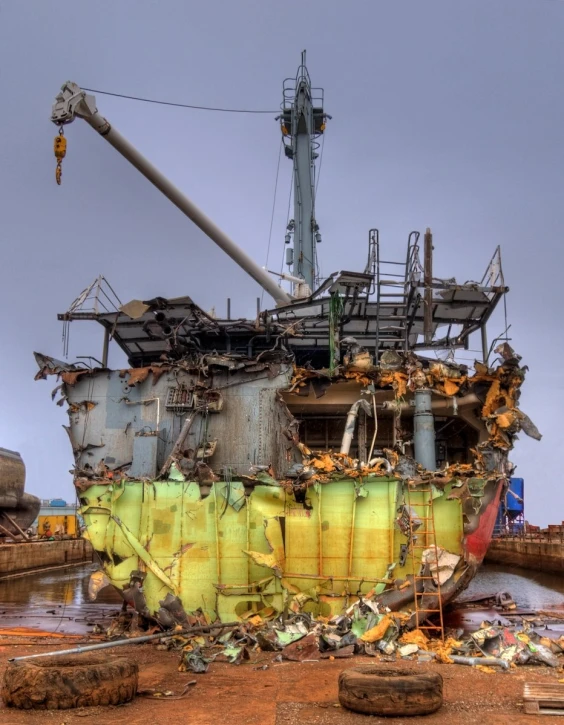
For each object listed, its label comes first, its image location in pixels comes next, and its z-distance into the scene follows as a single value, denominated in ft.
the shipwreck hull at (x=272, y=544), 41.47
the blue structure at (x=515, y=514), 108.88
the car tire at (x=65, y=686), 23.54
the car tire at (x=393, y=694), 23.04
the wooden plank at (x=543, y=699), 23.48
